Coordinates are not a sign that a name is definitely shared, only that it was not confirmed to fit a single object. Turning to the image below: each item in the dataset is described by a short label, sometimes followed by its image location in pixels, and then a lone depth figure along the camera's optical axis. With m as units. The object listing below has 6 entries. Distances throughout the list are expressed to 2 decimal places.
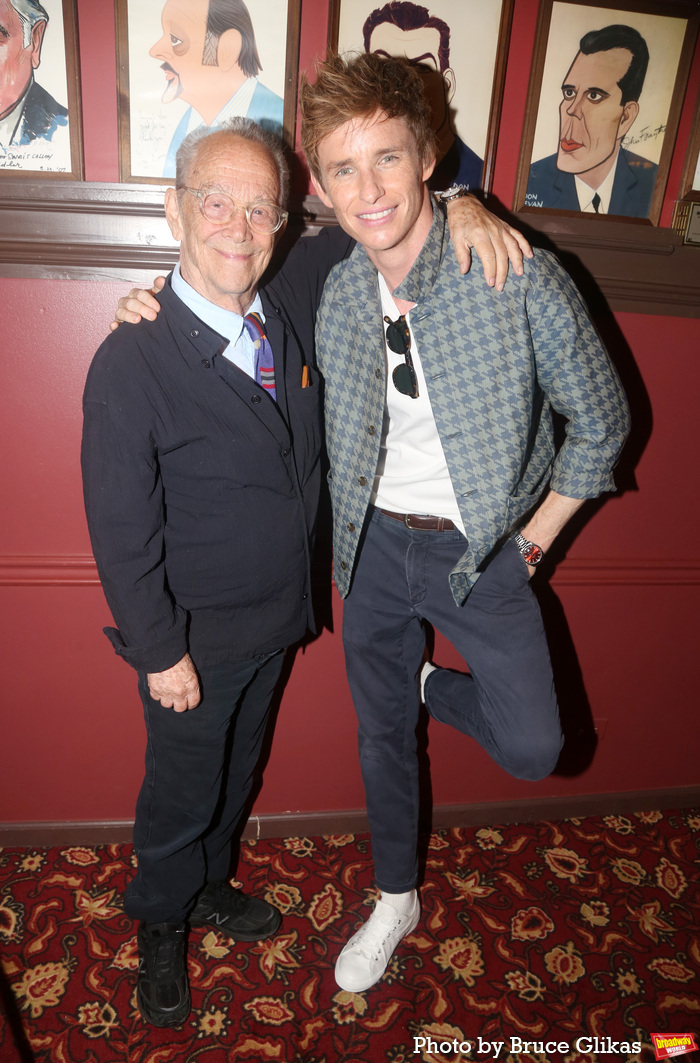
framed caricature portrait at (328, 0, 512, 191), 1.81
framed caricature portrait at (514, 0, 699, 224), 1.89
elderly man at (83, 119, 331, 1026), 1.50
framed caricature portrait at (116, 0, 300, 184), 1.72
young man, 1.51
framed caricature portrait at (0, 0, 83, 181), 1.69
